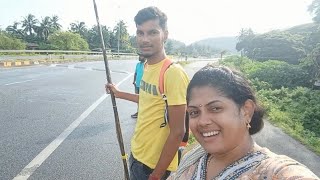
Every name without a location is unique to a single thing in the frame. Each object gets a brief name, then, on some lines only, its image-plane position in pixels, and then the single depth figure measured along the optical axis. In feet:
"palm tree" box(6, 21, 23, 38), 167.72
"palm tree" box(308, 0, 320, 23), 56.67
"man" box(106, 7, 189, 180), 4.66
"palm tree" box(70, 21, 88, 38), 180.16
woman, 3.20
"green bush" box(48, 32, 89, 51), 131.29
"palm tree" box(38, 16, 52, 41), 168.89
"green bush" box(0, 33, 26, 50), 103.92
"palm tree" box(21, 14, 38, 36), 172.66
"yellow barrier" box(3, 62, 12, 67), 51.23
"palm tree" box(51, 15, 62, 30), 174.88
